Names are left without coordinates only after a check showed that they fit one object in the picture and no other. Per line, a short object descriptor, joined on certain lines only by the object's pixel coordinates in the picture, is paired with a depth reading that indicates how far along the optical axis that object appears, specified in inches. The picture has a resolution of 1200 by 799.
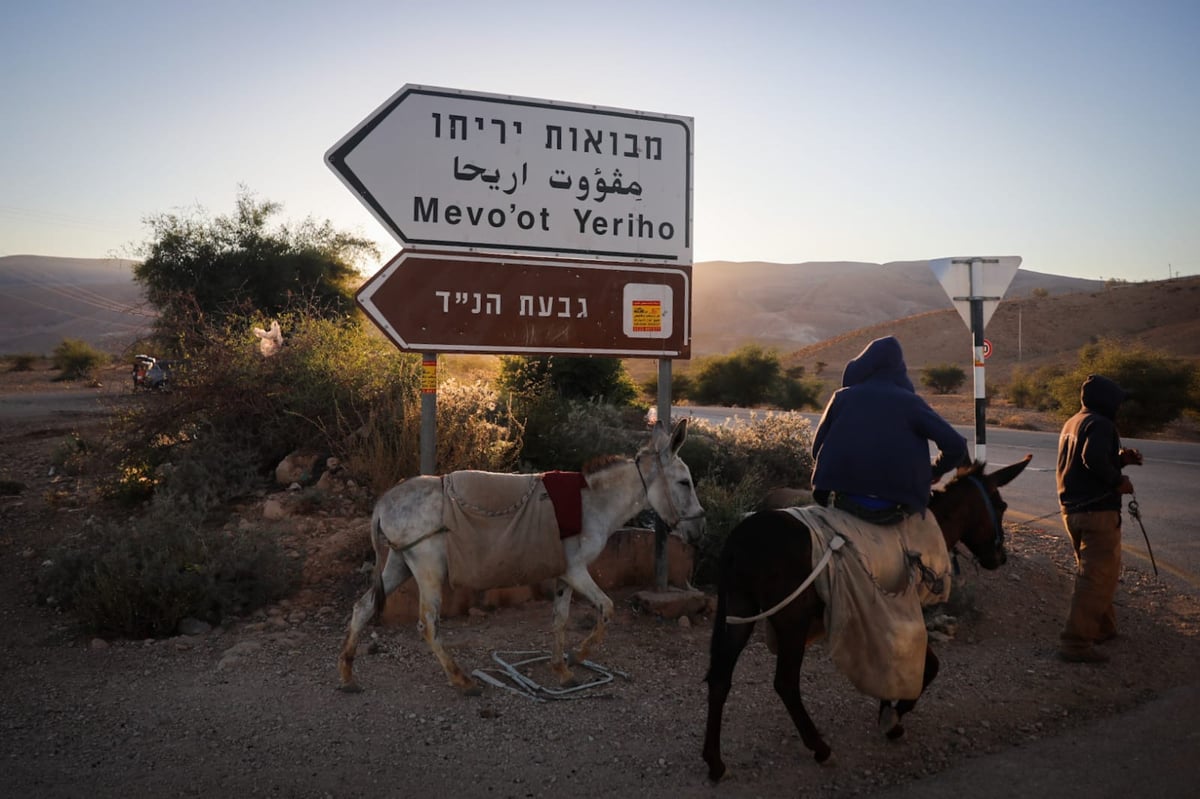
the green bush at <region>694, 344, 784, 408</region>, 1417.3
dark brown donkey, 160.7
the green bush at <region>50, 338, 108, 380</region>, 1599.4
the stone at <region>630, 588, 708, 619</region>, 253.0
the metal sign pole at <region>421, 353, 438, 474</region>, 249.0
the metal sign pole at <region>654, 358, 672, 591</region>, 259.4
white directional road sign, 252.7
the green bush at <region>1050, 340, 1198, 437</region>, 965.2
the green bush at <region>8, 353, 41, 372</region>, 1797.7
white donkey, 197.8
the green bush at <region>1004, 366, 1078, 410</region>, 1269.7
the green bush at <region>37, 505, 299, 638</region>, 230.2
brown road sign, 250.5
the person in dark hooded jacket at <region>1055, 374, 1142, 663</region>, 226.4
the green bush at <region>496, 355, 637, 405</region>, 548.3
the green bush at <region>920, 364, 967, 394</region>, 1752.0
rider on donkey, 167.5
